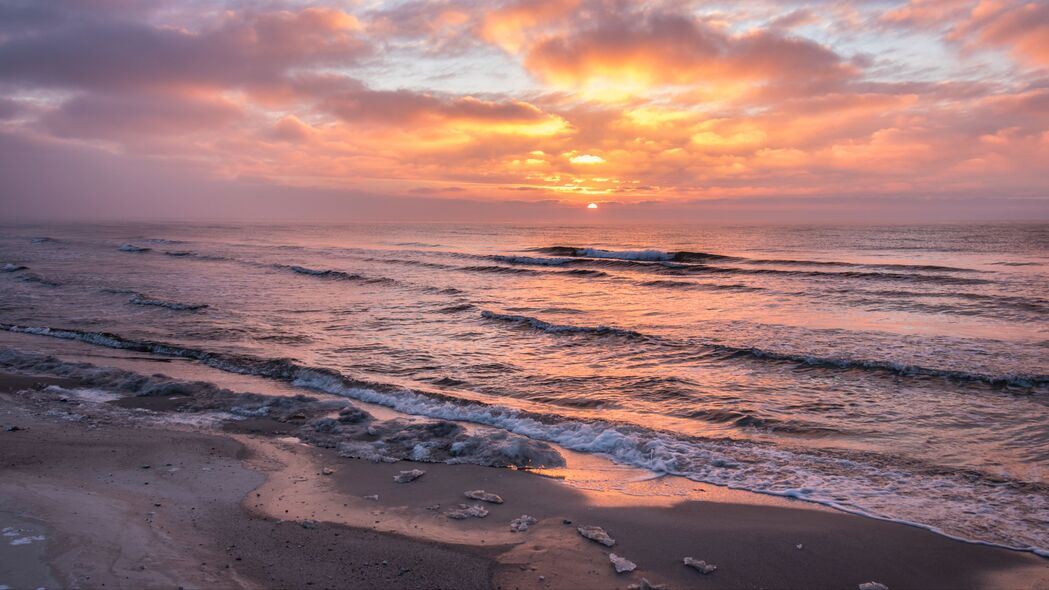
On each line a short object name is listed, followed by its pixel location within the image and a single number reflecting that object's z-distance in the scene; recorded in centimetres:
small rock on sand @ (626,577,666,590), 447
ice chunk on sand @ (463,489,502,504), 611
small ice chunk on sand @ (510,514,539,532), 543
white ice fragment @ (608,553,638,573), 474
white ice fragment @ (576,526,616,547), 520
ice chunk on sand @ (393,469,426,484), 663
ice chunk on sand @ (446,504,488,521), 570
